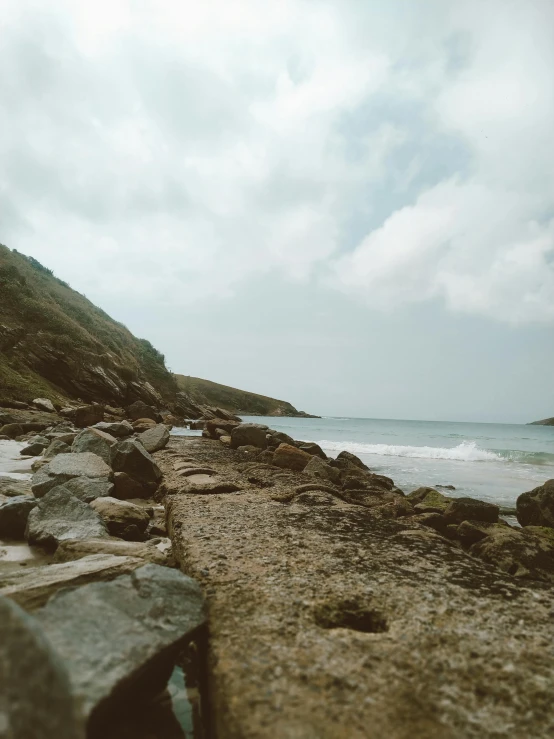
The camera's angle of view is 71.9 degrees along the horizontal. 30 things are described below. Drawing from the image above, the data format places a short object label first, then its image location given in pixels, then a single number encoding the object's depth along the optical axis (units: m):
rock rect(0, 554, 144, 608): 1.37
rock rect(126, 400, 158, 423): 16.67
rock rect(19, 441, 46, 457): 5.85
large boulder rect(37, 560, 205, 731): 0.92
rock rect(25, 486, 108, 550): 2.31
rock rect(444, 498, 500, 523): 4.36
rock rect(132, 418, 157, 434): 11.04
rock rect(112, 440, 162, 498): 4.09
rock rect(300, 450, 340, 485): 5.74
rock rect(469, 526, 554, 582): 2.59
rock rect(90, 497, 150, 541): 2.65
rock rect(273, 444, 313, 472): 6.59
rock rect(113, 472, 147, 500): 3.92
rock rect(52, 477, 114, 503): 3.20
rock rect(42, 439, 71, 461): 5.42
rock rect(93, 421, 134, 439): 7.68
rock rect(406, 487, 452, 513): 4.70
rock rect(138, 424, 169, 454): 6.57
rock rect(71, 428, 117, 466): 4.78
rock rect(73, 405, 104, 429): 10.61
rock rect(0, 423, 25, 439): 7.75
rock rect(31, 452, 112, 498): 3.31
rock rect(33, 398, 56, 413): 12.87
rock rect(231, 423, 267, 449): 9.16
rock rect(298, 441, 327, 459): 9.52
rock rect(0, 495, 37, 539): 2.52
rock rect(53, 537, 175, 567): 1.96
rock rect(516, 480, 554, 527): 5.23
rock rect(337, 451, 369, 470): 9.01
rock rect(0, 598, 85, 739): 0.64
